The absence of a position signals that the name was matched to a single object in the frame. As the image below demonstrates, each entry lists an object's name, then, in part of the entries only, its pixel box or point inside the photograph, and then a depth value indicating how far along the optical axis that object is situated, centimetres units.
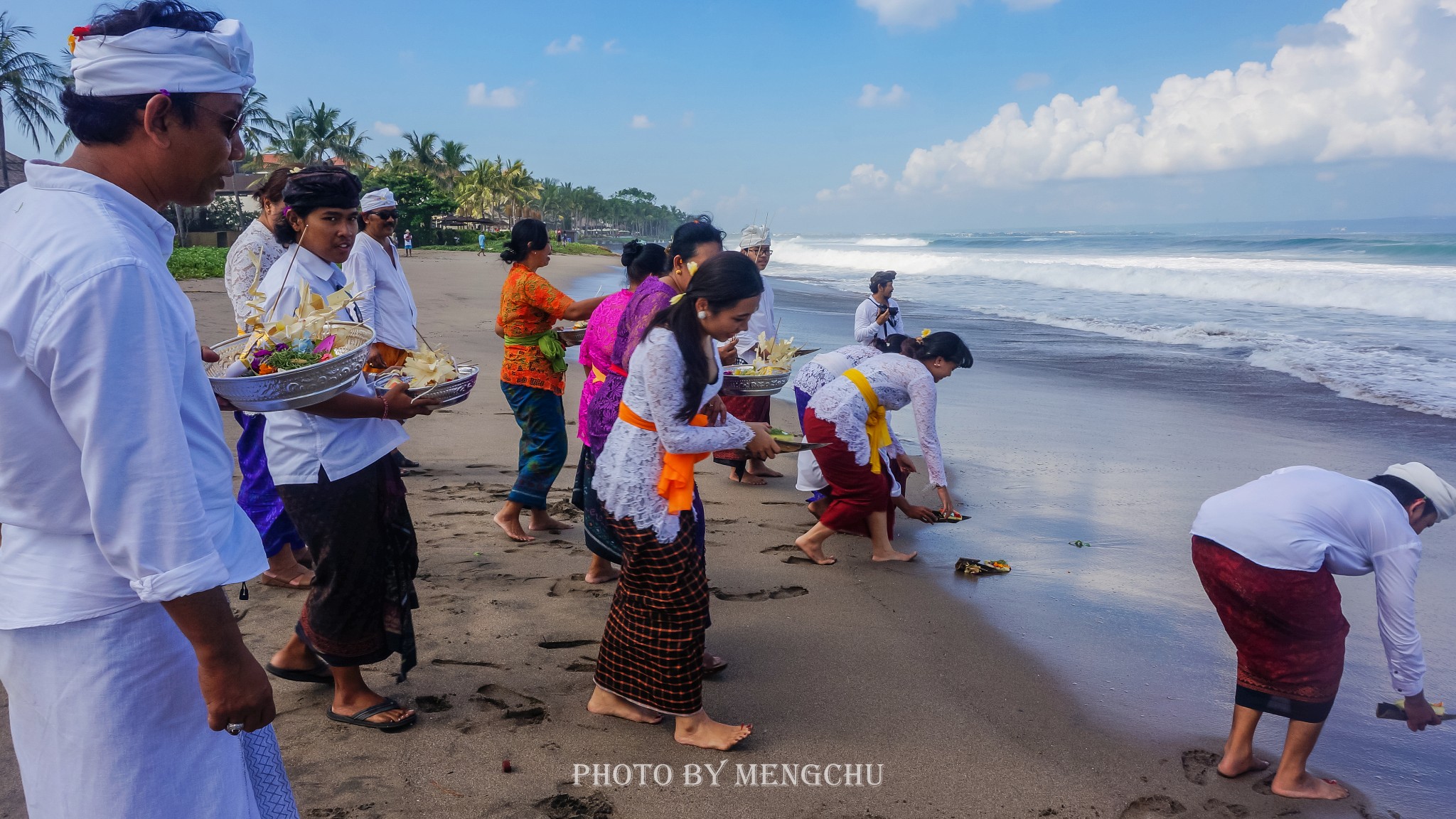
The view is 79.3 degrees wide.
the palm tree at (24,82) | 3369
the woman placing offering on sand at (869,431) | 514
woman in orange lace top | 524
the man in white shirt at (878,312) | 770
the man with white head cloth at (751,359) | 684
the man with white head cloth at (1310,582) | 296
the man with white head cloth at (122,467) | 132
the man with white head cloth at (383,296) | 422
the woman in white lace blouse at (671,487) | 314
